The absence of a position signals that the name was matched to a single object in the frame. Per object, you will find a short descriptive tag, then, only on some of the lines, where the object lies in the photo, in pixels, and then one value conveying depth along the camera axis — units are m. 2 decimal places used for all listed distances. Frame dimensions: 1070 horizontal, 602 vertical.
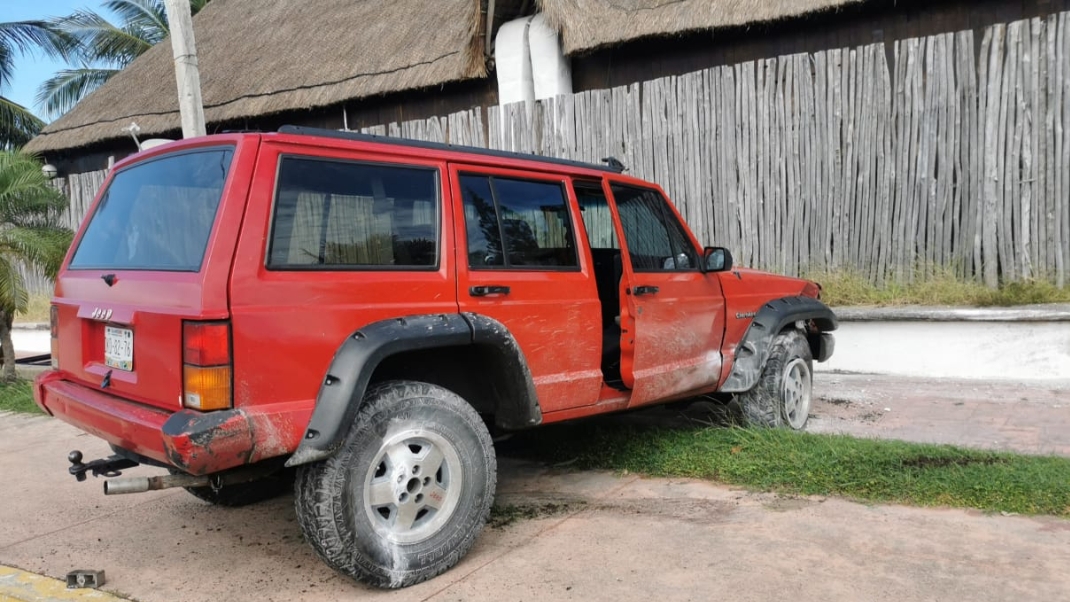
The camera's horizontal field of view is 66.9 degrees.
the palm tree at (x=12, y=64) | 23.95
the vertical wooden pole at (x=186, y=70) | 7.09
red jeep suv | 3.07
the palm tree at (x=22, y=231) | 8.41
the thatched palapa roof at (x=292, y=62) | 11.30
